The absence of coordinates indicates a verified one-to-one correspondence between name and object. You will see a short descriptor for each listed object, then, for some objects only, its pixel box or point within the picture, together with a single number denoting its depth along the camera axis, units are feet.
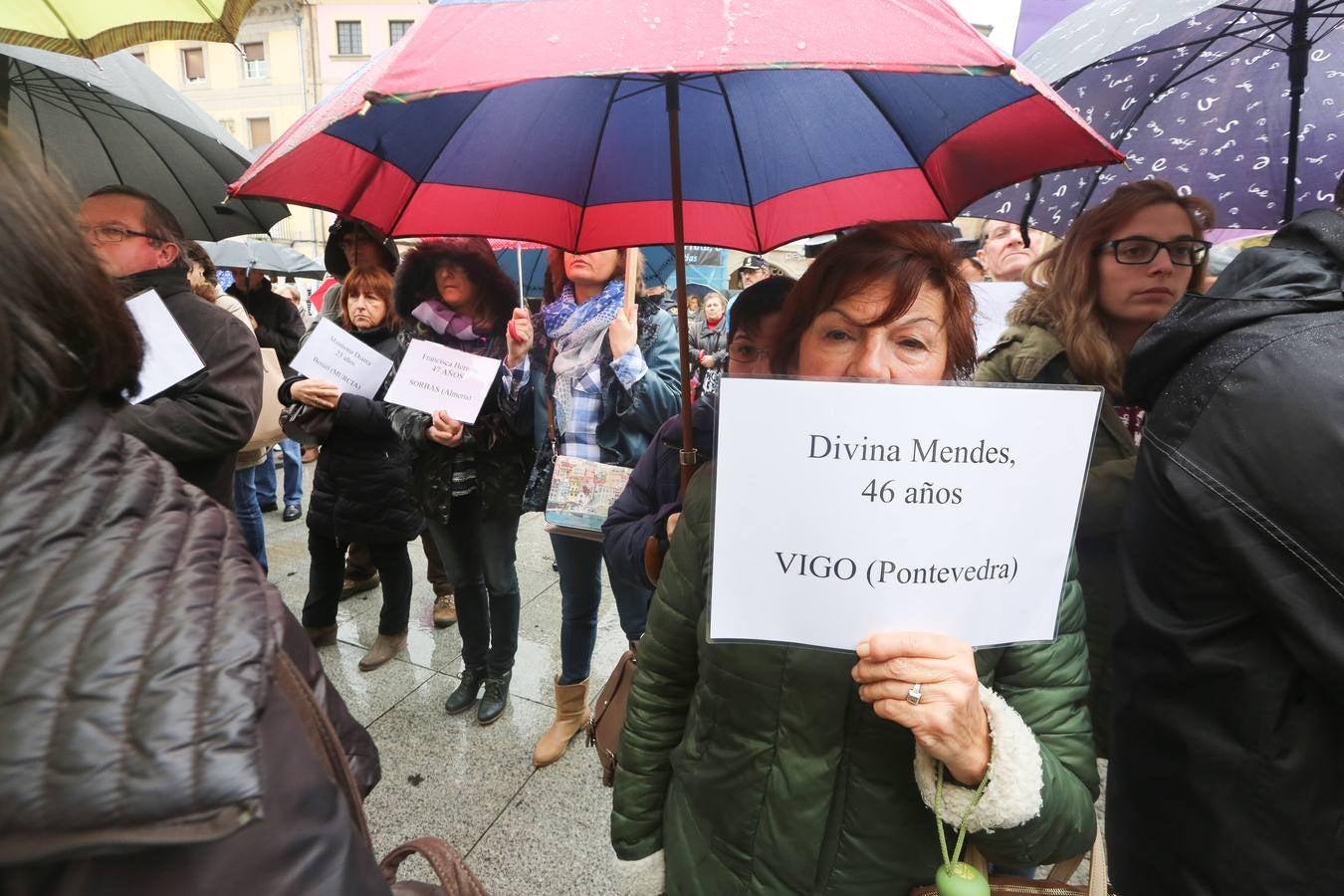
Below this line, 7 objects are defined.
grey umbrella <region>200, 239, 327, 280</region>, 24.39
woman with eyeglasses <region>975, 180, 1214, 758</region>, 5.84
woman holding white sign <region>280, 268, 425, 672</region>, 9.64
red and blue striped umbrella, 2.89
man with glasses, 7.04
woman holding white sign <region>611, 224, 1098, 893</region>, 3.07
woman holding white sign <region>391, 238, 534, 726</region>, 8.98
